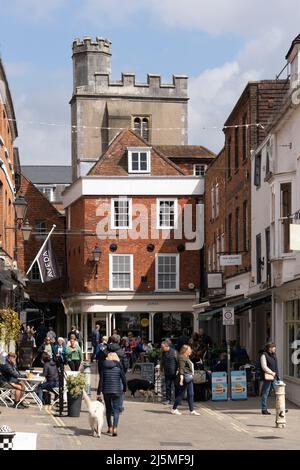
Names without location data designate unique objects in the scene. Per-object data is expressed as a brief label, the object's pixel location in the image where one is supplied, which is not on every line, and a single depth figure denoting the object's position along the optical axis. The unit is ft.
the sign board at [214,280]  149.12
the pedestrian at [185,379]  79.77
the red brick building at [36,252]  207.92
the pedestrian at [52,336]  114.33
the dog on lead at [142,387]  94.89
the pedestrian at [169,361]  86.84
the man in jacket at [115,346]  72.34
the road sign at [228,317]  94.99
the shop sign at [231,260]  128.98
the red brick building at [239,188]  121.60
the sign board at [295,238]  74.59
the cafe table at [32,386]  82.43
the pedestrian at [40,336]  157.99
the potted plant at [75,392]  75.15
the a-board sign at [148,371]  103.76
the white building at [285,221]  90.79
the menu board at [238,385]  92.38
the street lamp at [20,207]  110.93
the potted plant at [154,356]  116.32
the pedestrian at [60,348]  104.40
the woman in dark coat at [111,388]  66.23
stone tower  259.19
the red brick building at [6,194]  120.69
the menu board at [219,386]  92.15
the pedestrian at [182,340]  118.20
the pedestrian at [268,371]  78.84
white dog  63.87
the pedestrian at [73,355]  105.09
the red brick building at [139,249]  182.70
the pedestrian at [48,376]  85.20
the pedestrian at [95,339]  152.98
